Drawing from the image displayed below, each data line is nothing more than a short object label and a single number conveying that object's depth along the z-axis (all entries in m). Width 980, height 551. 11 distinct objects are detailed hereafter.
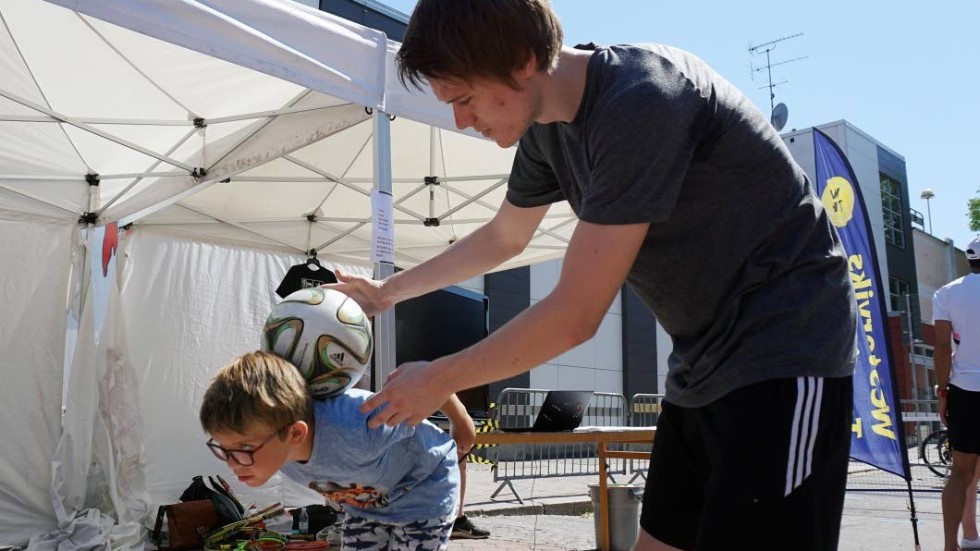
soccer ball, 2.28
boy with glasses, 2.19
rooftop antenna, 27.23
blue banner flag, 5.57
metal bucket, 6.14
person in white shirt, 5.17
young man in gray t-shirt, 1.51
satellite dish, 27.23
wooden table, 5.54
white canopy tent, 4.80
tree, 36.00
